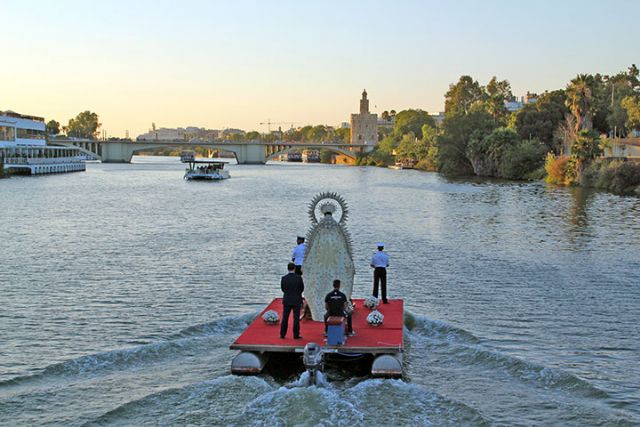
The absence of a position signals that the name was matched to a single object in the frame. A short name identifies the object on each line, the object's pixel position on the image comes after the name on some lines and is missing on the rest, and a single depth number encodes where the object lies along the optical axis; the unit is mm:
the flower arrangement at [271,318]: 21766
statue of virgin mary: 21984
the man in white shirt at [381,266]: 24703
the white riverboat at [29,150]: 130500
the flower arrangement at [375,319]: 21391
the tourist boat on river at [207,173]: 122062
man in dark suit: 19781
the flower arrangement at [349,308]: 19819
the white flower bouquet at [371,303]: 23438
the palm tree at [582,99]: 106438
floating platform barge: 18969
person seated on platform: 19250
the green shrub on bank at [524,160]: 119606
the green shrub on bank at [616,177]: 85562
